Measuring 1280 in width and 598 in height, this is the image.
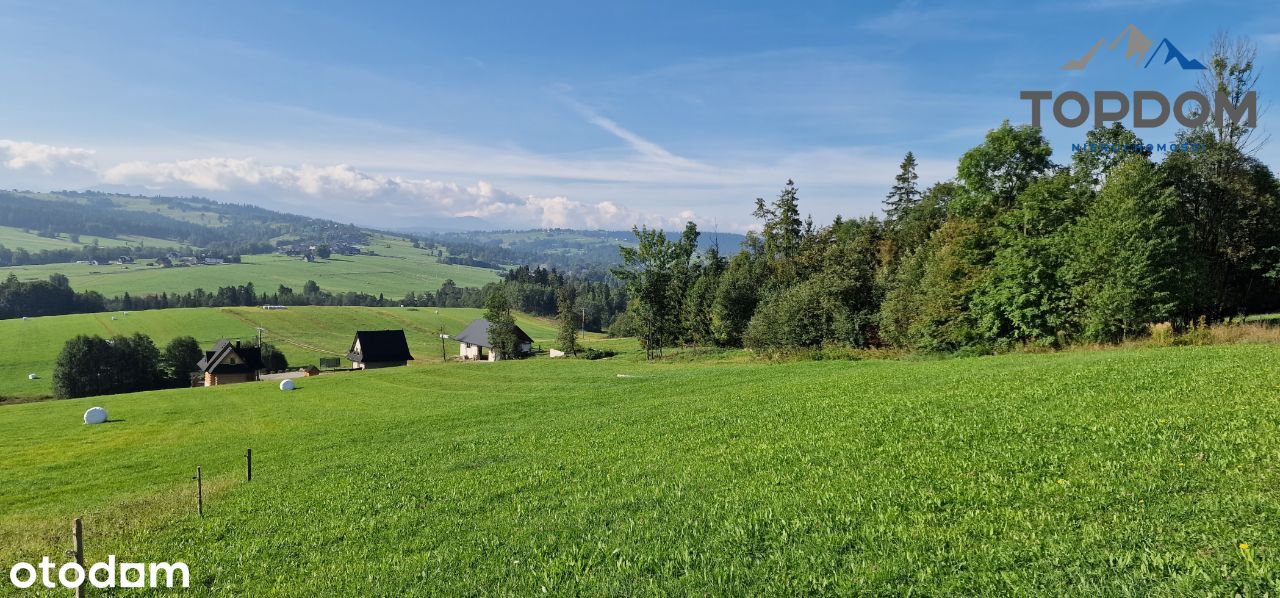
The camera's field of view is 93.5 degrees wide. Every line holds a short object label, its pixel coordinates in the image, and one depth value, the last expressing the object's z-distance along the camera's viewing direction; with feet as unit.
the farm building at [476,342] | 328.49
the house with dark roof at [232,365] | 282.36
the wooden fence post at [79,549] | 30.30
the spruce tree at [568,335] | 270.26
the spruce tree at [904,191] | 272.31
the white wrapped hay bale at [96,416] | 129.18
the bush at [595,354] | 256.11
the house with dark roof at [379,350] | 309.42
